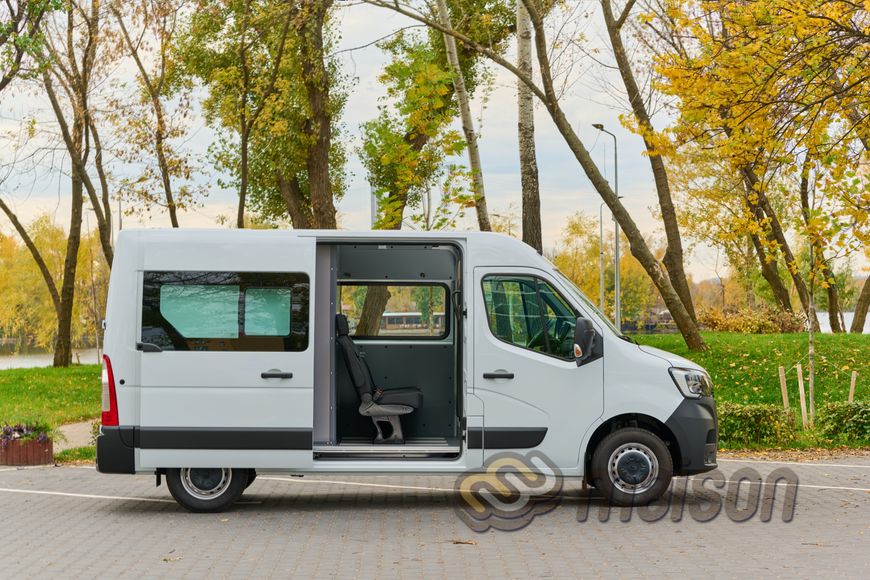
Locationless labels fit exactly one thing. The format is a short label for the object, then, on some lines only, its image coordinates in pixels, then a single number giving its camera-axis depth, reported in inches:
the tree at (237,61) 945.5
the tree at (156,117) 1059.9
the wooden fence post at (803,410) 659.4
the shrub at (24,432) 558.3
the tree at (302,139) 988.6
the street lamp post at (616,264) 1674.2
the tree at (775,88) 557.1
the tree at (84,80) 1083.9
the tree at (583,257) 2758.4
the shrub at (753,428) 601.6
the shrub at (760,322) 1240.2
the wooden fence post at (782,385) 661.3
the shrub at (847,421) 618.8
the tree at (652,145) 788.0
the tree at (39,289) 2736.2
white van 394.0
